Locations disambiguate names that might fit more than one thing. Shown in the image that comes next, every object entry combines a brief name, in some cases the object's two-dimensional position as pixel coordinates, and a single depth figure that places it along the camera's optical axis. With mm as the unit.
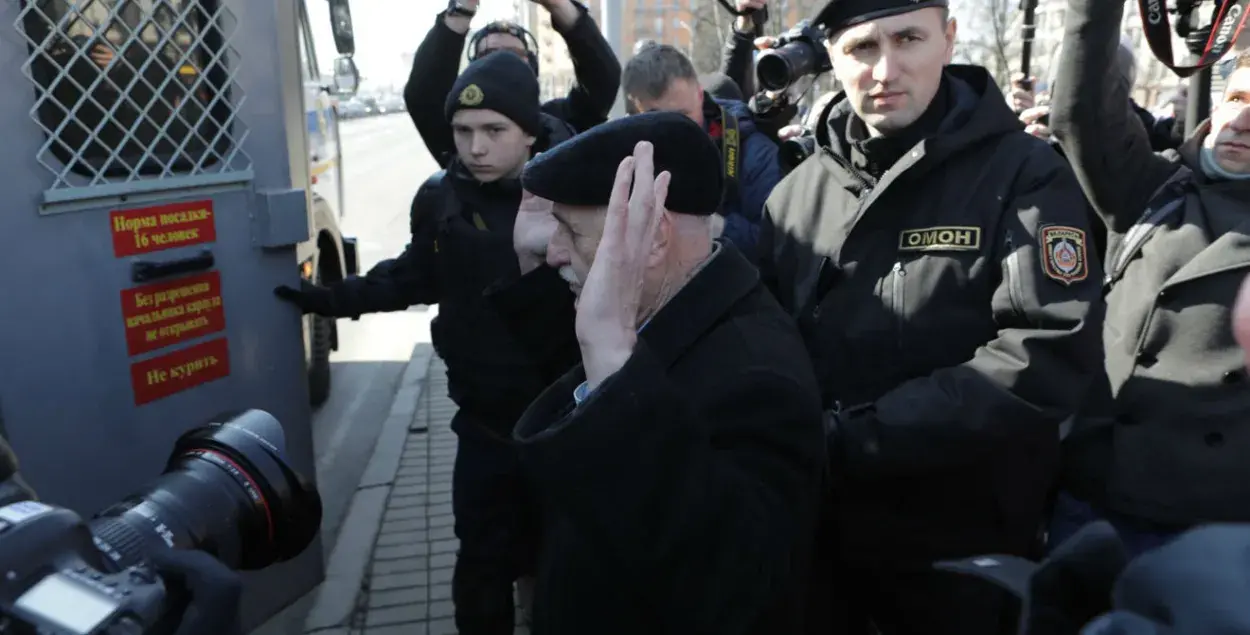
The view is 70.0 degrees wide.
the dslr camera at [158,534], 1041
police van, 2178
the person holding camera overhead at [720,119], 3162
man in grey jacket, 1792
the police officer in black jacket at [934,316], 1551
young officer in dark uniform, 2684
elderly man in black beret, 1118
